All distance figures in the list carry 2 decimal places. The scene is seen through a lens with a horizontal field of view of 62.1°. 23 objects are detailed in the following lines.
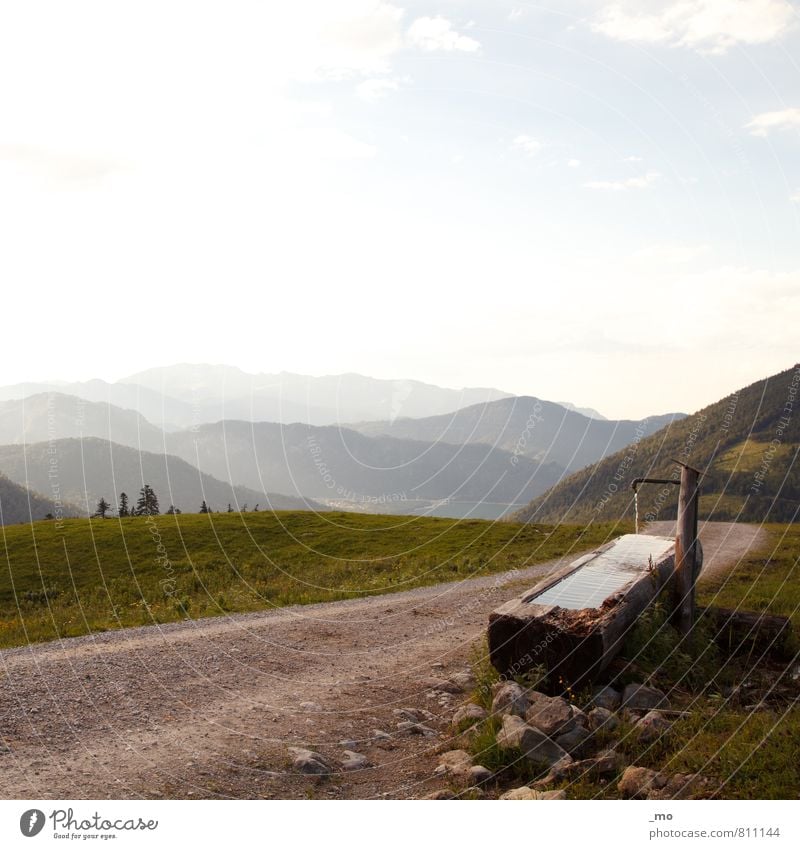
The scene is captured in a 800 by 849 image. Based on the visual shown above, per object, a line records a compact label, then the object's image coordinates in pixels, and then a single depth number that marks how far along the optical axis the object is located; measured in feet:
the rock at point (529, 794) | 24.86
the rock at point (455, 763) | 28.40
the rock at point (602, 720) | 30.96
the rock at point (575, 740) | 29.25
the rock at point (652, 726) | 29.86
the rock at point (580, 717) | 31.14
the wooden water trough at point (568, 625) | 36.86
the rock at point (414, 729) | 34.09
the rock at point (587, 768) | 27.02
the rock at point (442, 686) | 40.93
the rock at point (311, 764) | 28.89
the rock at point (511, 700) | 33.35
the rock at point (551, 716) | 30.35
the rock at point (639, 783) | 25.26
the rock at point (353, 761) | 29.86
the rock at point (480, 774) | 27.22
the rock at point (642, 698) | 34.76
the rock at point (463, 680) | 41.63
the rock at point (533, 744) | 28.35
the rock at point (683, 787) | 24.77
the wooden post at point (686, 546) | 45.68
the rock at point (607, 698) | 34.88
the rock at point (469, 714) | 33.88
